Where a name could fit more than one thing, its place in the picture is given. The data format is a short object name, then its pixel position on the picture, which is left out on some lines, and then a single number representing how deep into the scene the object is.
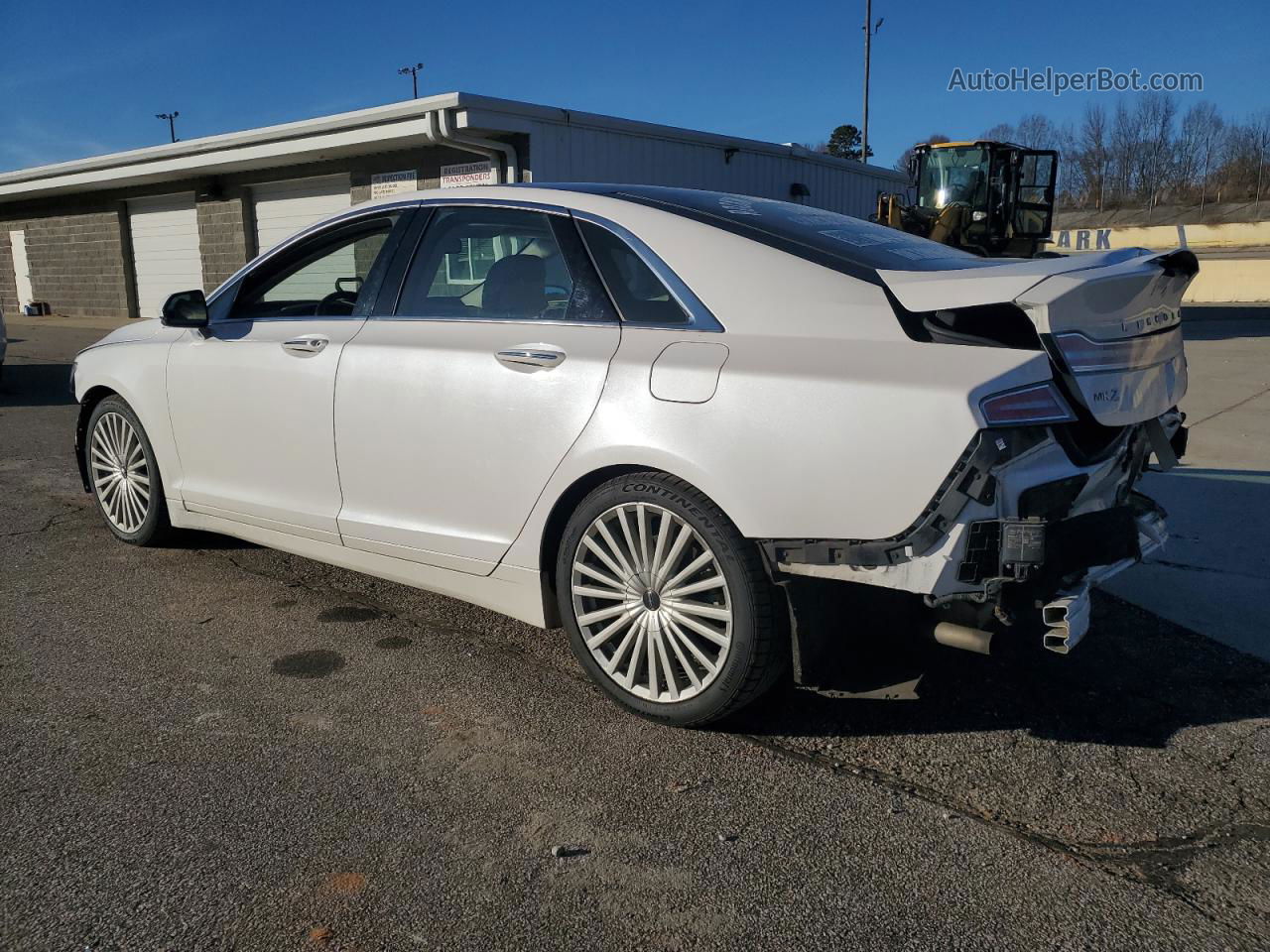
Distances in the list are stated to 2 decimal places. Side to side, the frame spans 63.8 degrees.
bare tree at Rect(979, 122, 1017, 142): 55.25
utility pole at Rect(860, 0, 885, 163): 37.98
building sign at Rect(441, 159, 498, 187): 14.70
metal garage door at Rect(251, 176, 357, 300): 17.62
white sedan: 2.67
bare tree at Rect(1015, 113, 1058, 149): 59.00
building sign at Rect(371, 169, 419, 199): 15.95
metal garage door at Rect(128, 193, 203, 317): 21.44
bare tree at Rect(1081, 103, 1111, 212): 60.00
